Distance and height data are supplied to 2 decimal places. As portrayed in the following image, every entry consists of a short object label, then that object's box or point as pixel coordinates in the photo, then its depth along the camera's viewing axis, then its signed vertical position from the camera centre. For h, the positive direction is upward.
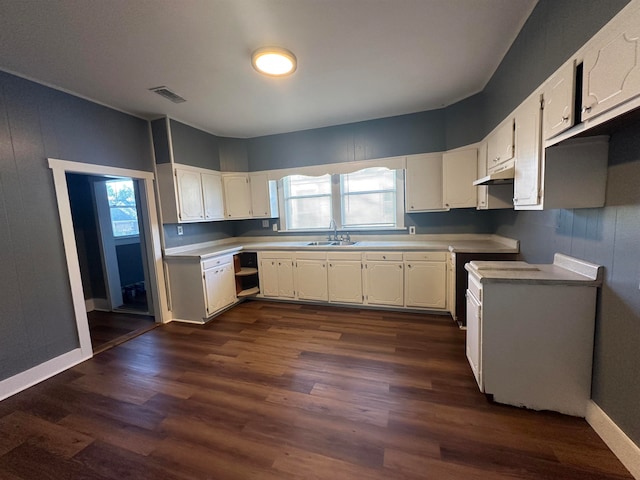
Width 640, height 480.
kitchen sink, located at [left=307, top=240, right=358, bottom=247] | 3.96 -0.44
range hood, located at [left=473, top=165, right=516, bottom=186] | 2.03 +0.25
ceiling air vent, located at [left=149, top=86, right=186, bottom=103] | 2.67 +1.39
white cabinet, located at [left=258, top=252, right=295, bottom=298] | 3.97 -0.88
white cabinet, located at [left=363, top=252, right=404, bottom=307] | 3.44 -0.88
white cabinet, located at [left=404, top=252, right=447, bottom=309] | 3.26 -0.88
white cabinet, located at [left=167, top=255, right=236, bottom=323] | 3.45 -0.90
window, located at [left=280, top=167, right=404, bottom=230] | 3.96 +0.23
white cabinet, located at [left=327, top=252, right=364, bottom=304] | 3.62 -0.89
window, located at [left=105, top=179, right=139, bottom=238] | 4.64 +0.31
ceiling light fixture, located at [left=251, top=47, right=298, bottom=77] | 2.10 +1.33
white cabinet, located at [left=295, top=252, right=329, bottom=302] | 3.79 -0.89
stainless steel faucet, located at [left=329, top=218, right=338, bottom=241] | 4.17 -0.20
